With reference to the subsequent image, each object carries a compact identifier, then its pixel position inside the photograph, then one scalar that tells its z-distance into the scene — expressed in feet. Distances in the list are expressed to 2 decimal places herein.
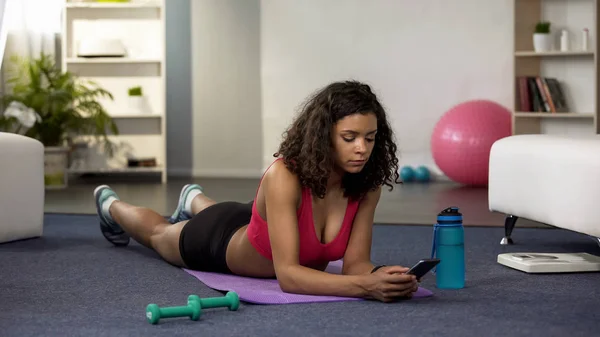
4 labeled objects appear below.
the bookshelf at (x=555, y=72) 20.26
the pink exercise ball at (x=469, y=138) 19.44
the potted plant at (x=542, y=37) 20.06
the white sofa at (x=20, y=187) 11.96
